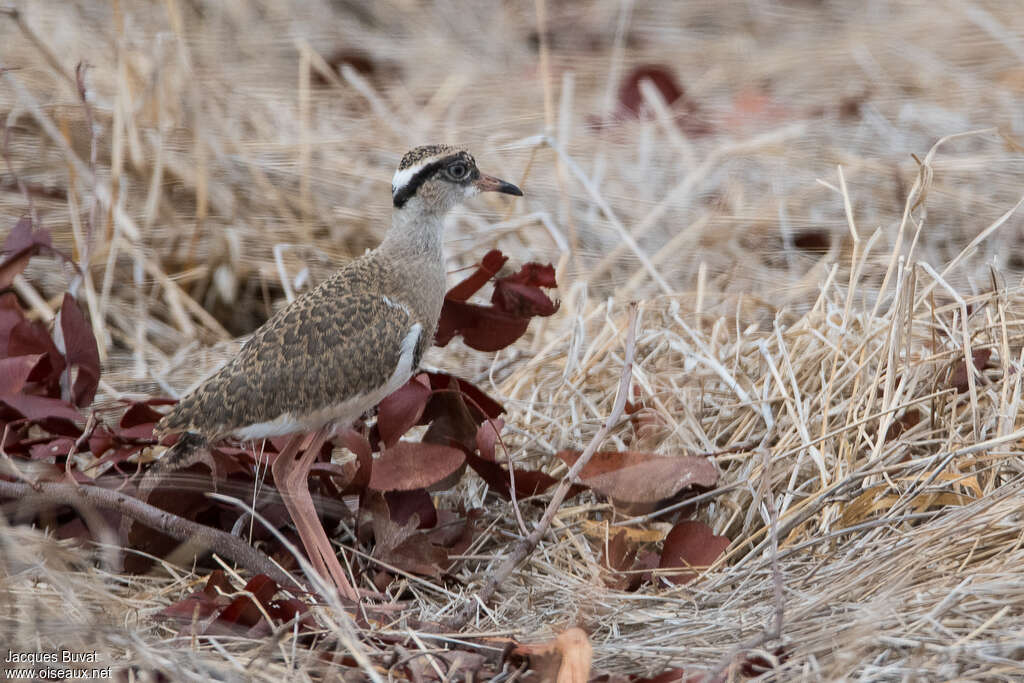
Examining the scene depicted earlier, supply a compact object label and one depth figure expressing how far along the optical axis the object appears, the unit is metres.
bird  6.13
